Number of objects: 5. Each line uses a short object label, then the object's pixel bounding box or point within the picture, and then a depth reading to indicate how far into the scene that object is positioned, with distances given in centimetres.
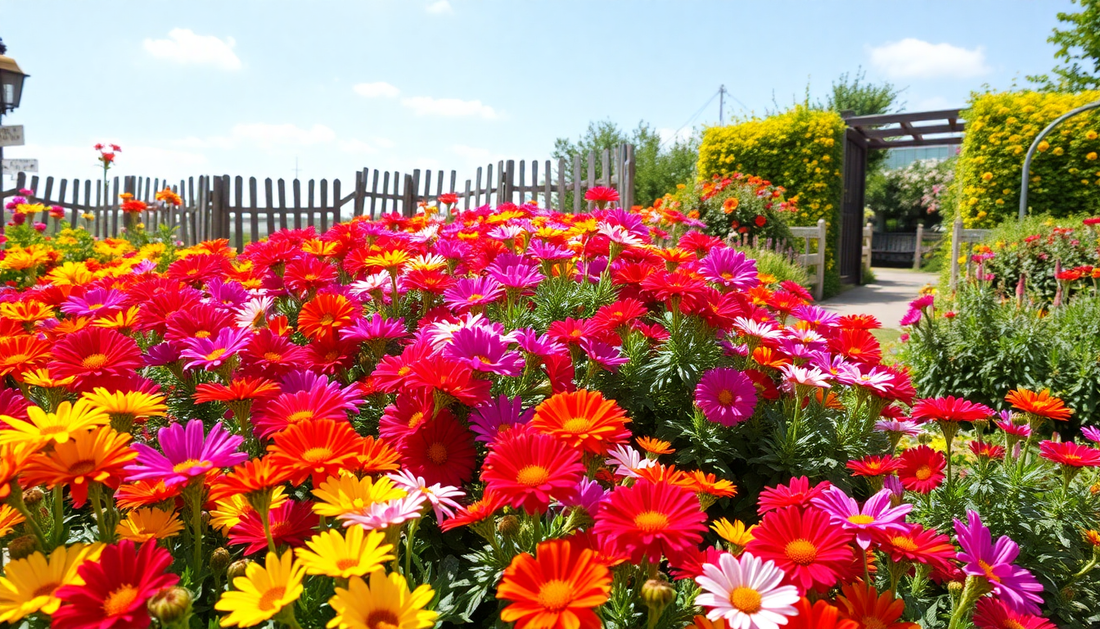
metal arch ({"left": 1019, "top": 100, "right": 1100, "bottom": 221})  862
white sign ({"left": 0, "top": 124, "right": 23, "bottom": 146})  545
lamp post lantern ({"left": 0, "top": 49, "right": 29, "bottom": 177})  584
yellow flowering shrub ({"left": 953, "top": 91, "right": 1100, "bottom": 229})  987
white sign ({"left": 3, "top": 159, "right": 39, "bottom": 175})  562
